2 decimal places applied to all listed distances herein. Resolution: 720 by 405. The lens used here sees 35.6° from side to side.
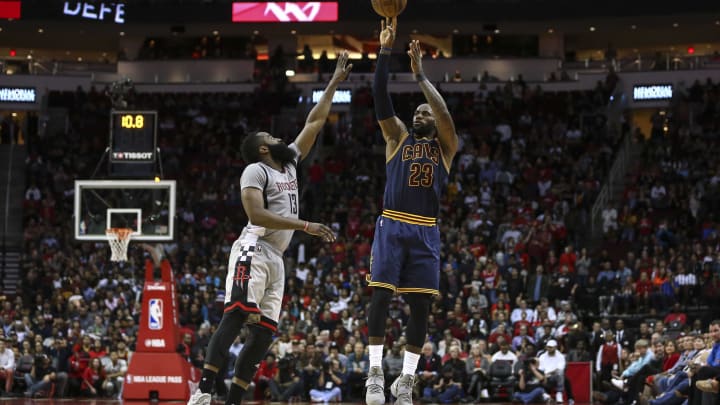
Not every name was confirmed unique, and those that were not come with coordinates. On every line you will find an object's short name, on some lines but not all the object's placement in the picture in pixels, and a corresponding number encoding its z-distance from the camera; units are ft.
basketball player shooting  29.99
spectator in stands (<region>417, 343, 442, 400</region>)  66.03
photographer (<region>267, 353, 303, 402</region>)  66.95
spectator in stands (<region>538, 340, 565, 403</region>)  64.54
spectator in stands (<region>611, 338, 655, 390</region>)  61.93
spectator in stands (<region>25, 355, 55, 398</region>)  69.26
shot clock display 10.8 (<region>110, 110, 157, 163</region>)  65.87
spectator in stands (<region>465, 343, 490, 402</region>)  65.57
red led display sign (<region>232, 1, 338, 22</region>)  123.75
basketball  30.25
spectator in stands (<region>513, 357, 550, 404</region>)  64.08
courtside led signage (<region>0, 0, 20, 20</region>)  123.75
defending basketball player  28.84
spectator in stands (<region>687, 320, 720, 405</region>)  44.96
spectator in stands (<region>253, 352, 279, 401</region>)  68.49
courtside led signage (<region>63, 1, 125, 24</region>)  122.93
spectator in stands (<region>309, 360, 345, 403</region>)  66.33
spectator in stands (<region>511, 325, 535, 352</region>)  69.67
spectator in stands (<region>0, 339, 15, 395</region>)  69.67
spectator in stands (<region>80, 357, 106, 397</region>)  70.28
